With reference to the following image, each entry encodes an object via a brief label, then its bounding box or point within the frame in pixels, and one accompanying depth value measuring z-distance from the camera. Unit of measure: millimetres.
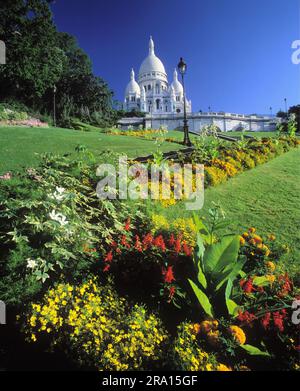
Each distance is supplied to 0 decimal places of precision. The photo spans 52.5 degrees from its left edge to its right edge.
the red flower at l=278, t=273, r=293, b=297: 4535
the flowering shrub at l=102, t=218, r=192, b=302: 4664
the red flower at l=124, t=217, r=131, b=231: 5607
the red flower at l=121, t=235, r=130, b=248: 5114
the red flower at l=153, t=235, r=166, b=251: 4980
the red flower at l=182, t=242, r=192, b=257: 4980
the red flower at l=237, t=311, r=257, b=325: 3869
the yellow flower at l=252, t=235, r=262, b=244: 5777
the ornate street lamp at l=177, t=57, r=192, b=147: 15859
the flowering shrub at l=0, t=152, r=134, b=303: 4113
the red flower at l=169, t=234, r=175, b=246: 5160
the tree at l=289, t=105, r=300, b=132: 56438
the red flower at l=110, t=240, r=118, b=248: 5050
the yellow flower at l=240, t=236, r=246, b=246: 5641
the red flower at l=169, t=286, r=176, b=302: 4203
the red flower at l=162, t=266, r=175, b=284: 4277
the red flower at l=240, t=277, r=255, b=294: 4195
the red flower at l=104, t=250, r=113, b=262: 4645
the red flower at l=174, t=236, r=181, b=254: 4953
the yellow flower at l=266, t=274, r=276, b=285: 4788
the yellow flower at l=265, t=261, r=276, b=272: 5387
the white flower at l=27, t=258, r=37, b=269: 3981
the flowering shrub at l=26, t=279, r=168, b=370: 3574
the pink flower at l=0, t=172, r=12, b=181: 7191
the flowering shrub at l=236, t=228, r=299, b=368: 3908
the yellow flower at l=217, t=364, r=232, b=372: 3538
